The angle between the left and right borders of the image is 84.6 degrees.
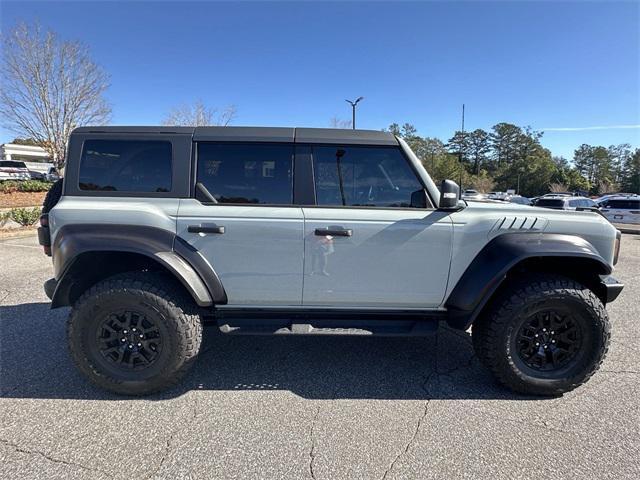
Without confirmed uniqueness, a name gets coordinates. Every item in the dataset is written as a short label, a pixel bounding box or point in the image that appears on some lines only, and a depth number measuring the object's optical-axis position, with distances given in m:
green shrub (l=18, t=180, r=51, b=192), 15.60
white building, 54.78
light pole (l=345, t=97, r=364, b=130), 22.81
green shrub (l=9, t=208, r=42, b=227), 10.33
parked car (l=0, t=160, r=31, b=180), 26.55
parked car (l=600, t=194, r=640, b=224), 17.02
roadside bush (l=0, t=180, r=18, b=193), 14.94
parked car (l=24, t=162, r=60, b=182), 24.24
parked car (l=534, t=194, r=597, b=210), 15.35
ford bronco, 2.58
